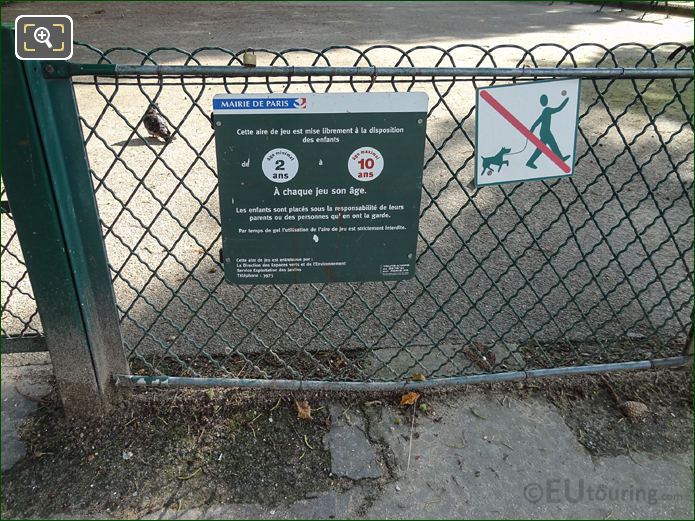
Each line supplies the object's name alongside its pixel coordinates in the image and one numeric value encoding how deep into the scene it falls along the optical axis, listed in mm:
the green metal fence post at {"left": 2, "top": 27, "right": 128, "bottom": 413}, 1585
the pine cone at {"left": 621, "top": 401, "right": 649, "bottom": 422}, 2244
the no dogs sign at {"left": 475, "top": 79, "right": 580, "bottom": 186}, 1812
